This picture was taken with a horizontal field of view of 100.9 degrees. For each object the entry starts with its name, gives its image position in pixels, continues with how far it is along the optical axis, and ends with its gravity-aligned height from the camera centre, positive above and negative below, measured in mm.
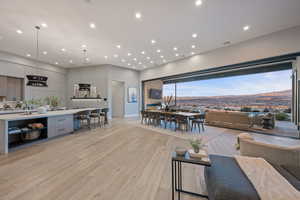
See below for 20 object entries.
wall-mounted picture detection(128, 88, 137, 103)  10219 +447
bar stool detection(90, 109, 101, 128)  6185 -657
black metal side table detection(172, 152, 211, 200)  1547 -777
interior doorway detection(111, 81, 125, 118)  10062 +185
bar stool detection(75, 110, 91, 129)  5483 -674
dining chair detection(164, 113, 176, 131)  5750 -816
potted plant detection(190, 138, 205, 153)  1749 -640
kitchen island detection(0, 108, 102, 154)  3111 -741
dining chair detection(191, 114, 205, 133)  5340 -825
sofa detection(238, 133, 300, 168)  1728 -767
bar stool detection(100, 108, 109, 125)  6805 -712
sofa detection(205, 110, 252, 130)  5836 -948
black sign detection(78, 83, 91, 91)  7660 +822
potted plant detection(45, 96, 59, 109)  5623 -41
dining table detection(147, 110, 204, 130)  5129 -609
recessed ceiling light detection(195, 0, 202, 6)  3156 +2536
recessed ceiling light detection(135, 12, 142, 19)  3586 +2524
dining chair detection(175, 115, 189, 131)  5234 -836
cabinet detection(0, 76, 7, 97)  6875 +813
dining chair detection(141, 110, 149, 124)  6948 -767
